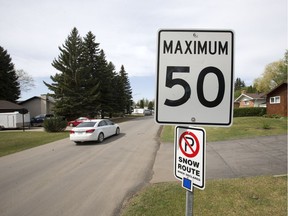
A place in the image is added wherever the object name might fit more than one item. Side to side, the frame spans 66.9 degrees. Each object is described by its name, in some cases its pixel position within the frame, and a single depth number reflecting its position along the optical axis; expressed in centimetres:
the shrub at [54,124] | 2127
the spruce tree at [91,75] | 3447
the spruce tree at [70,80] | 3344
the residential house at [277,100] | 2689
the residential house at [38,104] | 4796
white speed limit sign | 192
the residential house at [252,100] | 4791
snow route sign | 190
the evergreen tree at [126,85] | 6175
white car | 1339
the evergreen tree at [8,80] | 4497
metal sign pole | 186
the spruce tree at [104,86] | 3912
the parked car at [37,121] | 3244
